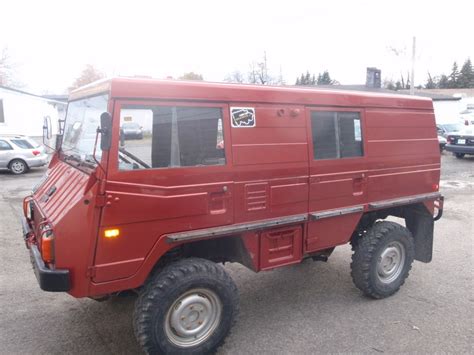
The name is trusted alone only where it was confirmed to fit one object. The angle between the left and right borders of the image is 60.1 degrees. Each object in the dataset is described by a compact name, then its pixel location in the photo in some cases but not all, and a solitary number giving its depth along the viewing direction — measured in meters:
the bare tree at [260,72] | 48.16
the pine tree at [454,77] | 70.25
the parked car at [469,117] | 33.12
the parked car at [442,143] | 21.52
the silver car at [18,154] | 15.07
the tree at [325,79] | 64.99
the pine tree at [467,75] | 68.12
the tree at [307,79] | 71.15
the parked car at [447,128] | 23.31
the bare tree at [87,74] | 63.75
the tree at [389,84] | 65.81
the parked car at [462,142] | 18.00
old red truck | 3.10
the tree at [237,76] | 49.22
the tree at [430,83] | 72.19
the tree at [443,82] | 71.38
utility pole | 29.56
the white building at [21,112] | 28.06
